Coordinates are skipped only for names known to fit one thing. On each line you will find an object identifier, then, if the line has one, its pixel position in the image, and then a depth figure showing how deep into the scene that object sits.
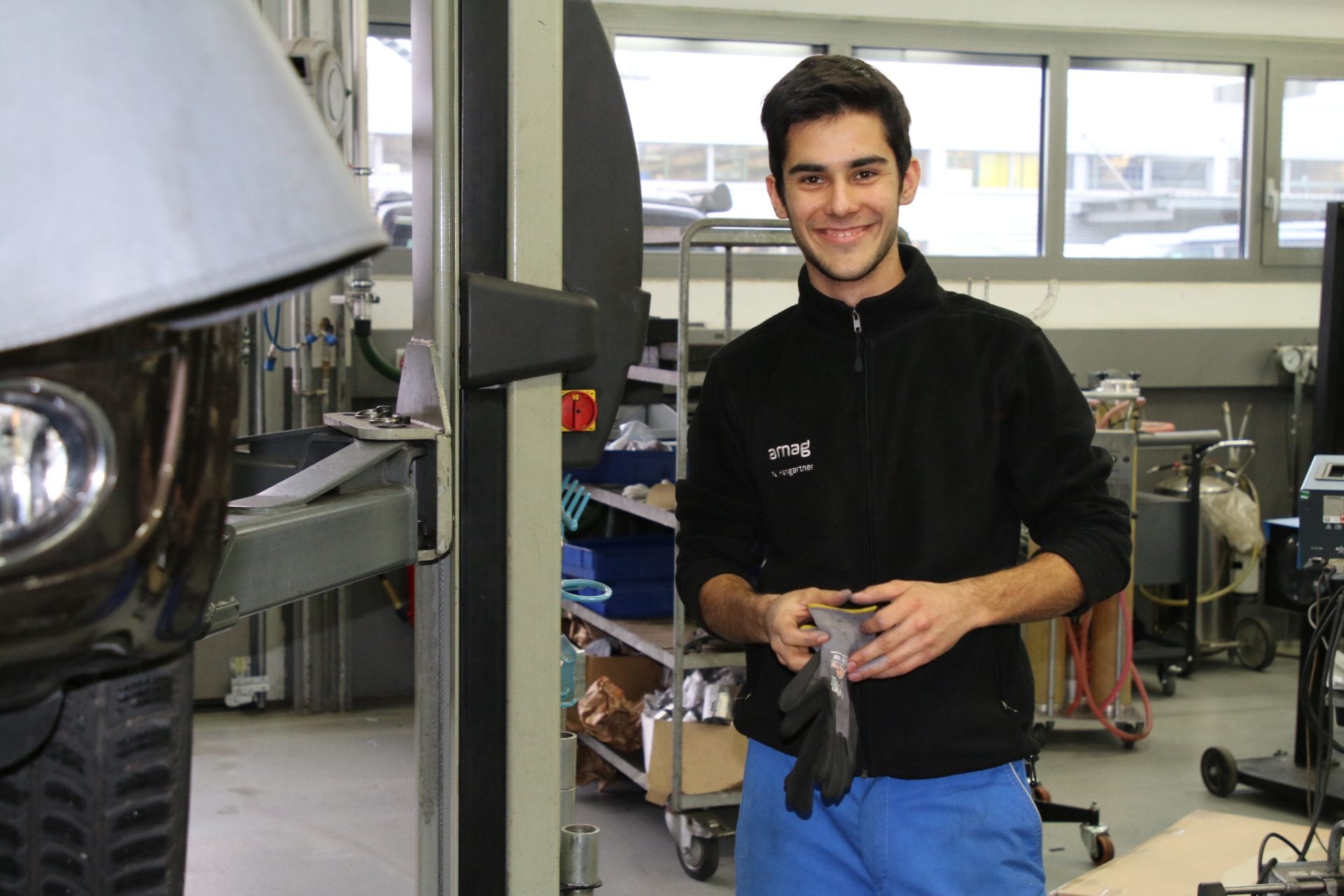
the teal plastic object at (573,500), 3.79
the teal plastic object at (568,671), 1.66
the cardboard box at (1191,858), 2.92
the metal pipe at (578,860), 1.54
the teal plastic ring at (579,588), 1.98
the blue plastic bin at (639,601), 3.81
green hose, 4.45
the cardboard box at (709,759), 3.40
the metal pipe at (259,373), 4.57
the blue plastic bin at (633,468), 3.93
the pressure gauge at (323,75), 3.42
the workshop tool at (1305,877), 2.72
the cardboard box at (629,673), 3.95
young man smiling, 1.55
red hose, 4.25
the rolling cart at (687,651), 3.30
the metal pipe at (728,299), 3.73
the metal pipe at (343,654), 4.67
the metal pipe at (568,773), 1.57
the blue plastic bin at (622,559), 3.86
